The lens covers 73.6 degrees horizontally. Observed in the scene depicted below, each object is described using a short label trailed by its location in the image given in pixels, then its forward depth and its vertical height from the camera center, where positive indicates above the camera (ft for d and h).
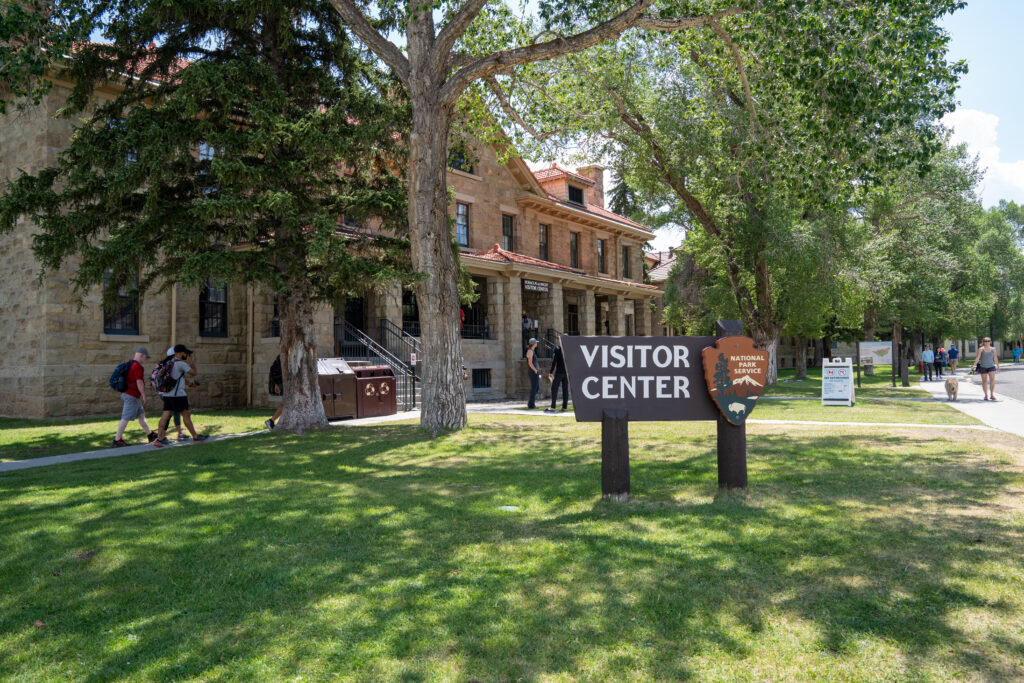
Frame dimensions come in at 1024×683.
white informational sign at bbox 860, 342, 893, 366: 84.07 +0.21
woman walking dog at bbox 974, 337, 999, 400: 58.65 -0.82
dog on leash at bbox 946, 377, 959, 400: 60.08 -3.09
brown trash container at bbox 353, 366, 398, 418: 51.19 -2.37
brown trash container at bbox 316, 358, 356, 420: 49.11 -2.05
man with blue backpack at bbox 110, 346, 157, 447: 37.35 -1.25
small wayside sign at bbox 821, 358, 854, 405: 56.08 -2.37
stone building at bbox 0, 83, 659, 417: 53.72 +4.74
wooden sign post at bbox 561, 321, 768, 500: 19.75 -0.74
